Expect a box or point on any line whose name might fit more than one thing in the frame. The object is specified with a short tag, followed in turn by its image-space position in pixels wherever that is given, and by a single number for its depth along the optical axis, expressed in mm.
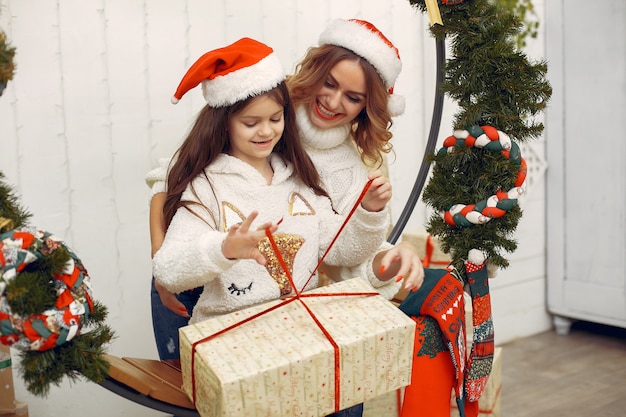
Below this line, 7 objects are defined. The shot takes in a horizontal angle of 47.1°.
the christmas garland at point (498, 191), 1455
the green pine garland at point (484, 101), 1459
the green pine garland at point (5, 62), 1012
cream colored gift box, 1065
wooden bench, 1195
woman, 1531
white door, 2709
